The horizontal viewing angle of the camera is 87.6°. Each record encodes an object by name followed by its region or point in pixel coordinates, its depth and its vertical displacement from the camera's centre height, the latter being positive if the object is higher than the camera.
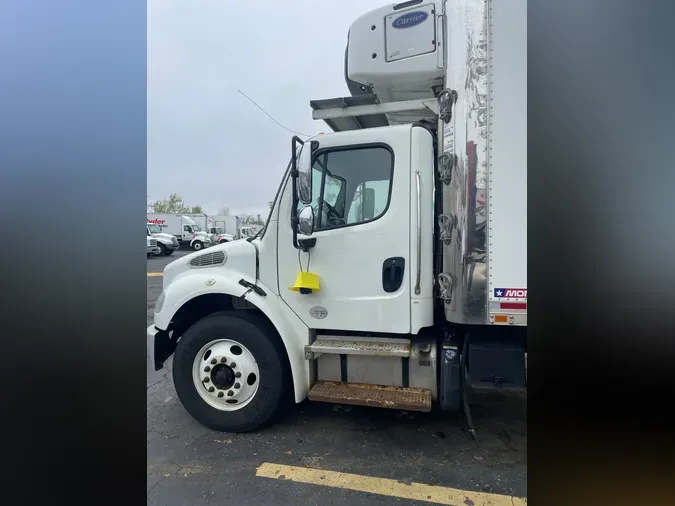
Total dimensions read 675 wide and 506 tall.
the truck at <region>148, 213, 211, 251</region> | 32.09 +2.11
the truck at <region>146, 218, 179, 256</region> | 24.69 +0.52
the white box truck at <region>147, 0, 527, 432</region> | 2.46 -0.11
